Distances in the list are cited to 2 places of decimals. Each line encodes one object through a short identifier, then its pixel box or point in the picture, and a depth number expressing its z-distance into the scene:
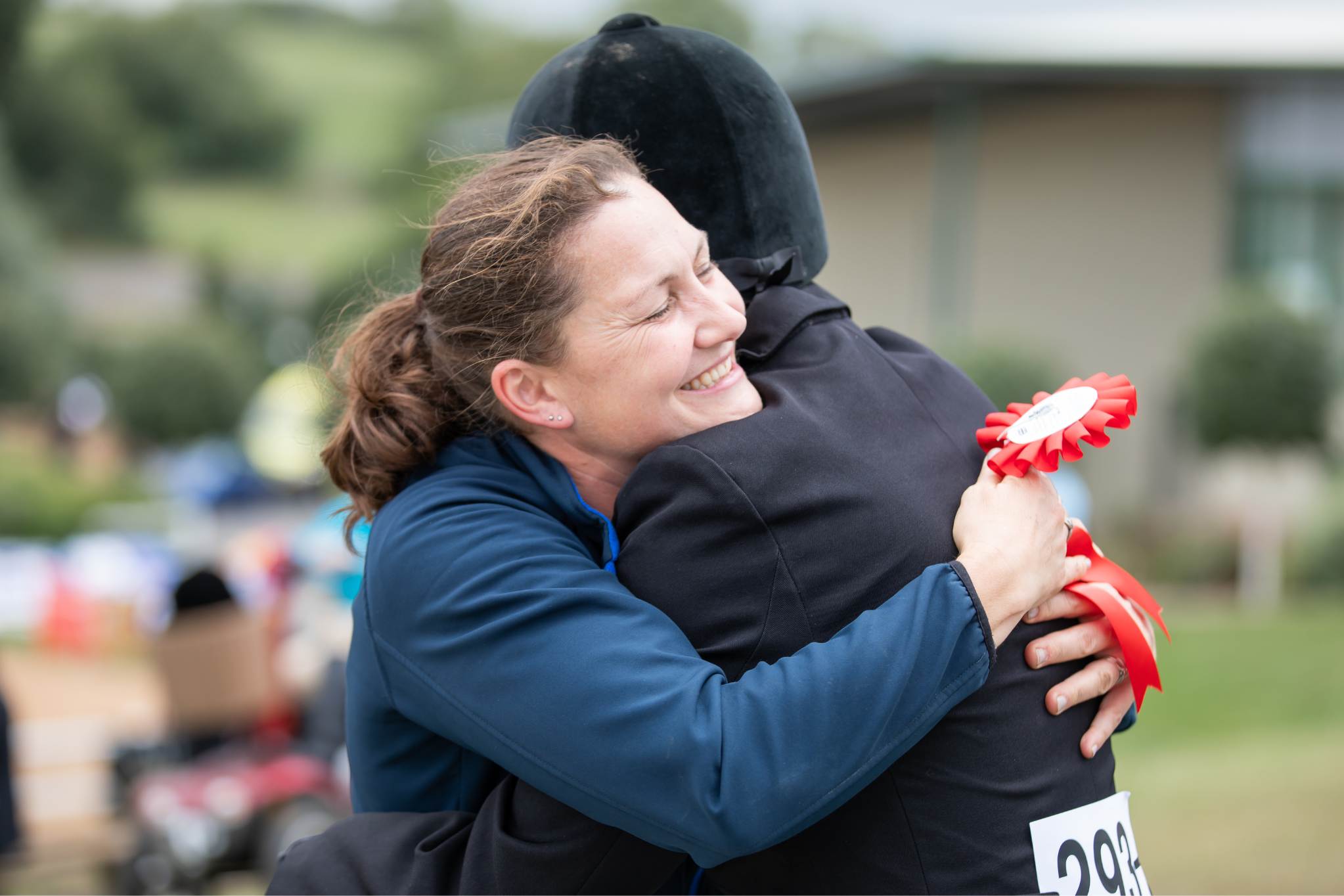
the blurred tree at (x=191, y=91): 51.75
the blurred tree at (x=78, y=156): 43.78
